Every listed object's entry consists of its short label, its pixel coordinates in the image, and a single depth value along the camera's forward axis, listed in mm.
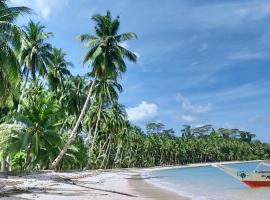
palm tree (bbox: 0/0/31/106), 18434
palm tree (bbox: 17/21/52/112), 34438
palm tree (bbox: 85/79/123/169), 43831
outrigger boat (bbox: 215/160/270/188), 29547
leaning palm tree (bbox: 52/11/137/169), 33594
